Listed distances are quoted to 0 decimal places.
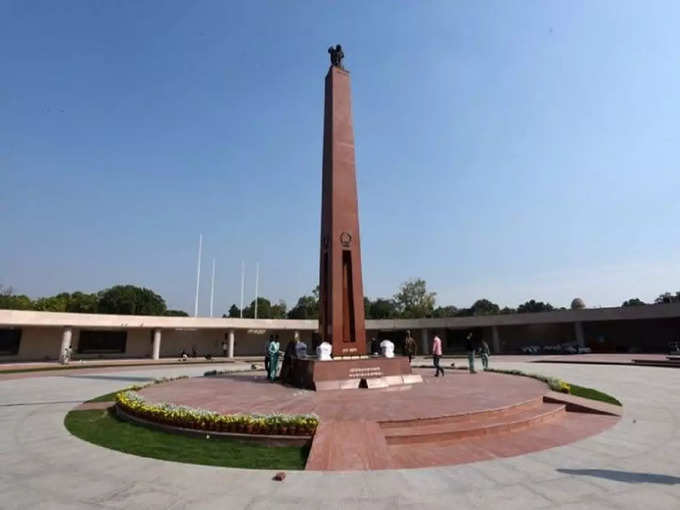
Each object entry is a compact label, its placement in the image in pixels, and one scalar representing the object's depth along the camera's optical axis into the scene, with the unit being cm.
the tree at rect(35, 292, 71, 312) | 5503
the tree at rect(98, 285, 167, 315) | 5962
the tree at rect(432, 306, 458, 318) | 7762
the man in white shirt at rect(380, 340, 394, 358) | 1281
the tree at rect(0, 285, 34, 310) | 5012
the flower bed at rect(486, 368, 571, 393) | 1044
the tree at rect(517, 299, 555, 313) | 9592
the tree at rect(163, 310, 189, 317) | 7124
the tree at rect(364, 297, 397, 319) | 6653
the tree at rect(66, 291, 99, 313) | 5888
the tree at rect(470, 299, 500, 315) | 9314
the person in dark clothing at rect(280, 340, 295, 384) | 1266
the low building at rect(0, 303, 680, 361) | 2911
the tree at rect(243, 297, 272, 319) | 7089
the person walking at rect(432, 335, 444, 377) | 1449
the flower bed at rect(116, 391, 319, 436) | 646
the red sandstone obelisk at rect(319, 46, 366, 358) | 1290
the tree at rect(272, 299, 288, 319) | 7219
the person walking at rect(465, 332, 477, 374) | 1562
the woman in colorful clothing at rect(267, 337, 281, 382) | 1313
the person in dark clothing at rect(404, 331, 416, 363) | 1538
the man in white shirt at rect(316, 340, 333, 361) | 1170
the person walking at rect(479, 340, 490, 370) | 1825
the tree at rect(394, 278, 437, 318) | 5175
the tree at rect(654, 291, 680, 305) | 5718
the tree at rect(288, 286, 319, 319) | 6412
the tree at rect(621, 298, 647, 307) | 8154
